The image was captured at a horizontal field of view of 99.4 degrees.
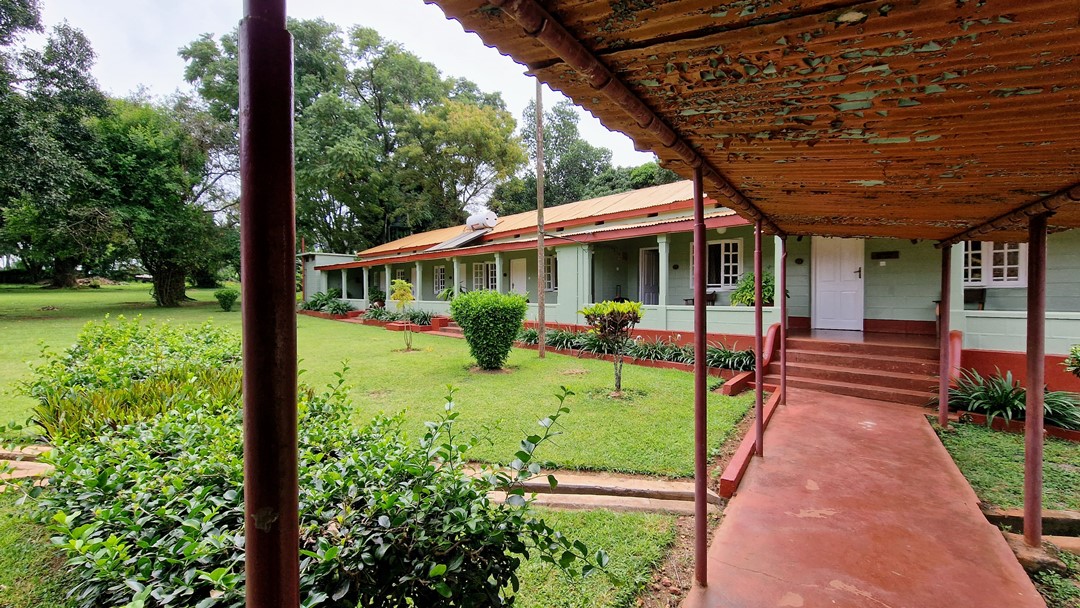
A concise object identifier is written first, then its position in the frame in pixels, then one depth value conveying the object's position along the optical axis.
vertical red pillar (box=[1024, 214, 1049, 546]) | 3.14
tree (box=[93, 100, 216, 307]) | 20.02
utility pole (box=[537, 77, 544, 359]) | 10.16
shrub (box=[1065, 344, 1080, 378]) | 5.15
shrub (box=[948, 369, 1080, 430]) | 5.40
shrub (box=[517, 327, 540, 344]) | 11.70
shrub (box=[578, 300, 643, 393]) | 7.29
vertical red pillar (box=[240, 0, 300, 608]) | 0.84
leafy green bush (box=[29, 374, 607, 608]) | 1.39
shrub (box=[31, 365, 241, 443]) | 3.05
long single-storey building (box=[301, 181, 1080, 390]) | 6.94
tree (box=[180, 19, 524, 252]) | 27.34
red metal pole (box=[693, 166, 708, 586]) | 2.68
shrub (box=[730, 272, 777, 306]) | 8.90
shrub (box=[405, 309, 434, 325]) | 16.20
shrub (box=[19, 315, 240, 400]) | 3.80
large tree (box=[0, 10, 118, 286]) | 15.01
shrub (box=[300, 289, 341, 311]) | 23.43
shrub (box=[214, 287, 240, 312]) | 22.72
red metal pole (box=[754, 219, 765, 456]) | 4.54
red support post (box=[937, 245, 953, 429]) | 5.58
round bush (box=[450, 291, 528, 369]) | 8.79
